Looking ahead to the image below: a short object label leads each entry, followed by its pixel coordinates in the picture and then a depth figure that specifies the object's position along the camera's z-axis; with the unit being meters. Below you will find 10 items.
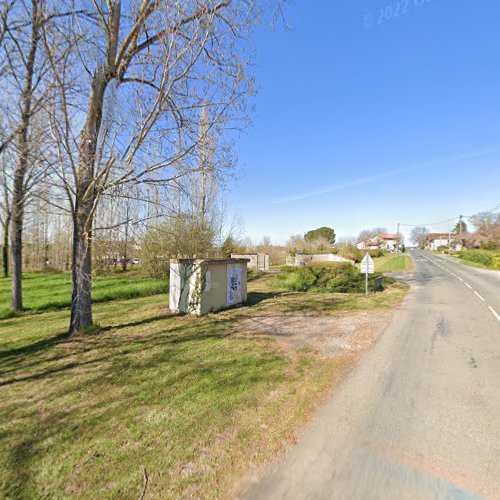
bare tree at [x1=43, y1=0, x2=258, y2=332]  4.92
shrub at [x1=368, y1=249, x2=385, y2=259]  47.60
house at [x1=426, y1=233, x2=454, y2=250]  95.12
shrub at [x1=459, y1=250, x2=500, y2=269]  25.66
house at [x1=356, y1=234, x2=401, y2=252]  96.61
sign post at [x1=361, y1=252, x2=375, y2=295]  10.95
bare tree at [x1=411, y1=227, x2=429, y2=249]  102.58
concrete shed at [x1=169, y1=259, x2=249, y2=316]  8.32
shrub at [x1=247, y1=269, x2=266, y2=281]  21.72
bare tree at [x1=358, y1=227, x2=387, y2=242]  109.58
